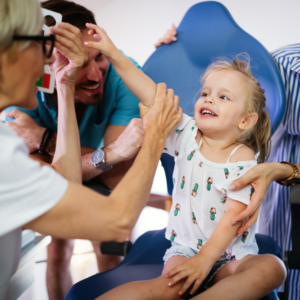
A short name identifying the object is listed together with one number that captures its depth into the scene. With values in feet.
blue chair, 3.65
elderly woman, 1.77
